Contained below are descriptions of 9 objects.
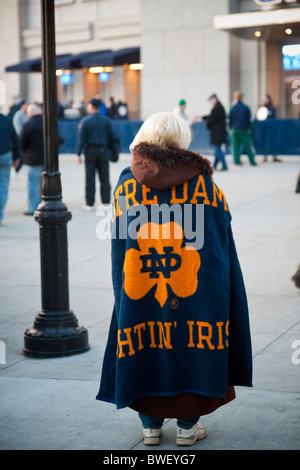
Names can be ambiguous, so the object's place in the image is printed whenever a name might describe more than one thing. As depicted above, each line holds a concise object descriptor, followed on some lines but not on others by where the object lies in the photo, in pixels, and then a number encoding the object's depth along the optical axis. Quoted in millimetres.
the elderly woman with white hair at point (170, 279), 3947
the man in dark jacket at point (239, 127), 20938
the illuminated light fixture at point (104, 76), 38656
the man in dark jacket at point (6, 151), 12040
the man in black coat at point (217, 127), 19891
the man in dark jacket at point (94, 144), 13461
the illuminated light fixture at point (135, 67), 37219
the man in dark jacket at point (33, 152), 12953
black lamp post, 5781
